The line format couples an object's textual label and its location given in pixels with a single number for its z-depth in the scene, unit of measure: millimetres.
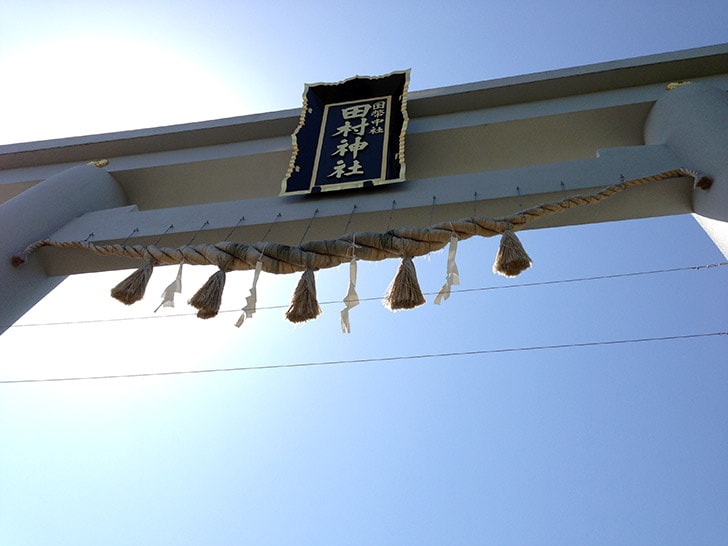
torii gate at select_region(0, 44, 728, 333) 2639
